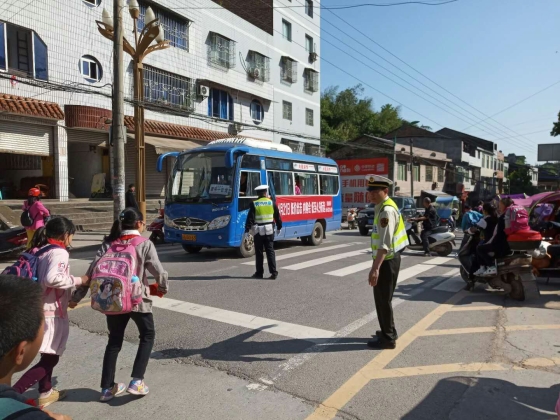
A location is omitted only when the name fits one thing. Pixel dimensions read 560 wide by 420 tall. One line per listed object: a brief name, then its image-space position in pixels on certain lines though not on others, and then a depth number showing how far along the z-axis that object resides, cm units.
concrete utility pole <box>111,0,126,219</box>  1234
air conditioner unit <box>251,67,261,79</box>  2909
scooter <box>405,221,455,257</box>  1238
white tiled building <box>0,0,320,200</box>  1672
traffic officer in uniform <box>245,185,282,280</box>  839
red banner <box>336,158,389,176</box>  3328
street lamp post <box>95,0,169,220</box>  1350
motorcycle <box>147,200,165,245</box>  1378
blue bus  1052
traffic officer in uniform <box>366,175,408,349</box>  471
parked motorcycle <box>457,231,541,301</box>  674
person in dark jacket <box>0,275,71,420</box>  149
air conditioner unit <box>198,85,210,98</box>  2466
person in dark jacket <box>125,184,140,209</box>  1467
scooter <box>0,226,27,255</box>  1018
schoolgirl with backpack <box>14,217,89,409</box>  329
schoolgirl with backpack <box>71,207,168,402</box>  348
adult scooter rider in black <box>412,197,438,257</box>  1229
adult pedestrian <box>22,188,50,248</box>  984
